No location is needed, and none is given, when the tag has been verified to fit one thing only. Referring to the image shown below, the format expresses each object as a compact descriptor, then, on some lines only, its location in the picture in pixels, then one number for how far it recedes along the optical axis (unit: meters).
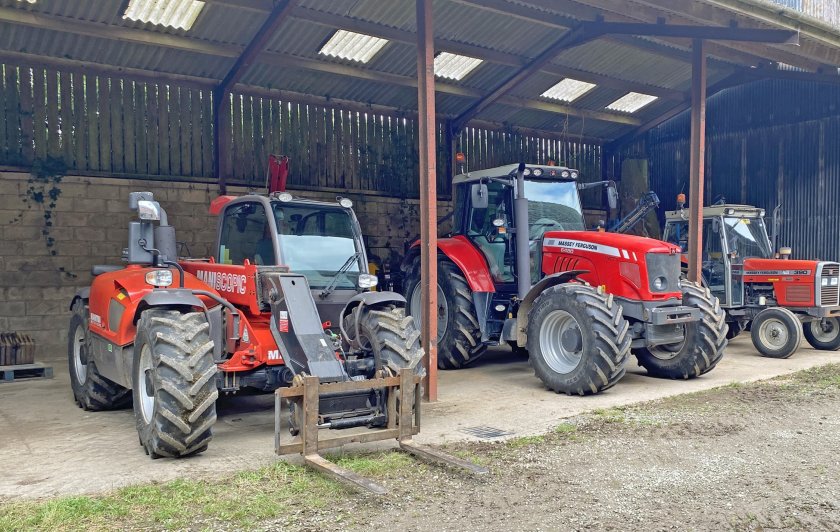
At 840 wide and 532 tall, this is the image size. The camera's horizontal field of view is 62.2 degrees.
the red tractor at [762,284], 10.37
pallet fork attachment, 4.51
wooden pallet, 8.31
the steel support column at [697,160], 9.91
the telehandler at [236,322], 4.82
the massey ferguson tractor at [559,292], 7.40
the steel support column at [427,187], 7.16
